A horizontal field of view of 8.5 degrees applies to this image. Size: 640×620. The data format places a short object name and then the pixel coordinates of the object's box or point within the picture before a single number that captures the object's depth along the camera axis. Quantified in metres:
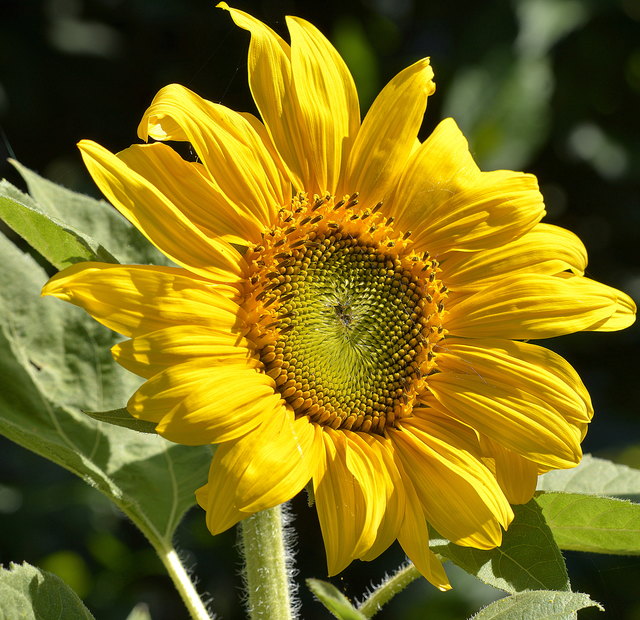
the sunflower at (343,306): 1.42
